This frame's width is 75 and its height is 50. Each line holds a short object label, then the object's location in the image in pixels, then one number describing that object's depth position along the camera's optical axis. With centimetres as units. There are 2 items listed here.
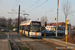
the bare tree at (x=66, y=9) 2837
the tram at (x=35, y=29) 2448
